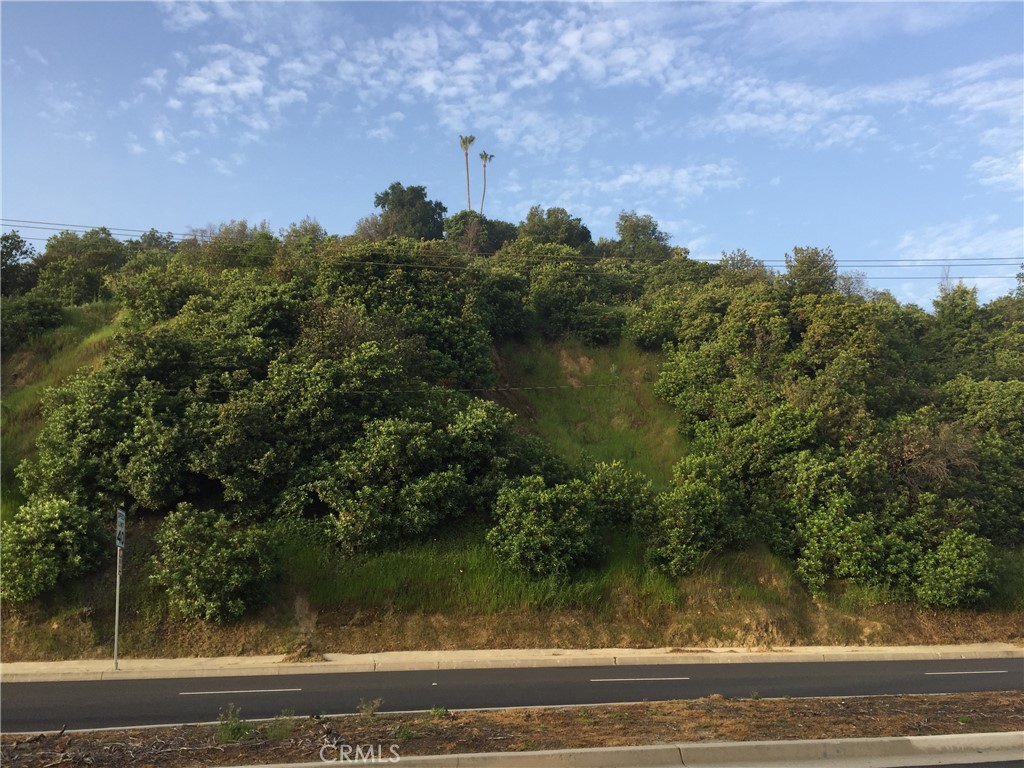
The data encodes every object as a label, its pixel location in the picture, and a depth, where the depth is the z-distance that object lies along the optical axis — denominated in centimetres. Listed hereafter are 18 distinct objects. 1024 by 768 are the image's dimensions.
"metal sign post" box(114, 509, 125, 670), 1438
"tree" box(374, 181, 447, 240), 5484
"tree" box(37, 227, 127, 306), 3152
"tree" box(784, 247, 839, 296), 3200
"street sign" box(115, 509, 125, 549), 1441
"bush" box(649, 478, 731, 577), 1888
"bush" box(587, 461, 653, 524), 1980
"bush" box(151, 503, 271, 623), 1529
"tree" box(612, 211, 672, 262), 5306
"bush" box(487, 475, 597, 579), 1770
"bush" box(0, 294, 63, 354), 2417
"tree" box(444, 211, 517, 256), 5253
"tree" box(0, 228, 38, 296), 3219
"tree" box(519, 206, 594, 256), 5366
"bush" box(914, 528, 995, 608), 1922
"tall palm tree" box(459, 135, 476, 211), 7825
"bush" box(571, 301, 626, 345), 3309
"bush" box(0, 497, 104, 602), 1484
